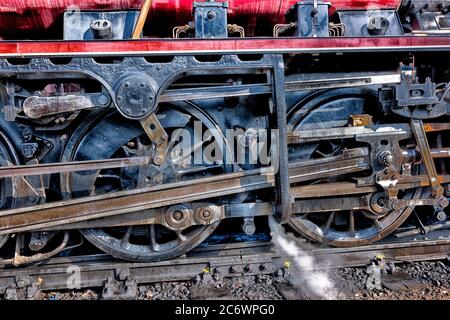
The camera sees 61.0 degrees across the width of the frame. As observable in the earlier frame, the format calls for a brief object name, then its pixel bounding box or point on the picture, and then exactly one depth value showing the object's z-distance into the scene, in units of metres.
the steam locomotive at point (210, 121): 2.51
